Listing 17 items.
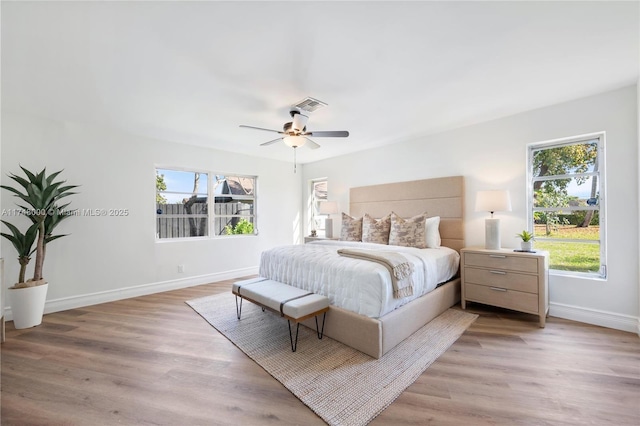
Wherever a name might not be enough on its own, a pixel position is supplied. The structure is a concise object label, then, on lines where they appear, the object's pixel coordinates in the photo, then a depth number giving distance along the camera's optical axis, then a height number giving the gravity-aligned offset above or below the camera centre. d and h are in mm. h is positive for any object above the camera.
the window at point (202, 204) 4340 +161
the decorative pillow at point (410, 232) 3552 -281
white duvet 2217 -628
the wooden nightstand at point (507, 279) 2678 -751
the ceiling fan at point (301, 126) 2871 +988
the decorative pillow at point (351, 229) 4398 -290
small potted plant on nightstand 2949 -341
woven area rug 1634 -1207
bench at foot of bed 2219 -812
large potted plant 2775 -273
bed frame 2184 -462
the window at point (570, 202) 2877 +115
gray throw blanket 2299 -512
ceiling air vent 2797 +1219
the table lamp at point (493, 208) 3045 +47
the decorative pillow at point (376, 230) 3953 -280
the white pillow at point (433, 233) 3562 -292
